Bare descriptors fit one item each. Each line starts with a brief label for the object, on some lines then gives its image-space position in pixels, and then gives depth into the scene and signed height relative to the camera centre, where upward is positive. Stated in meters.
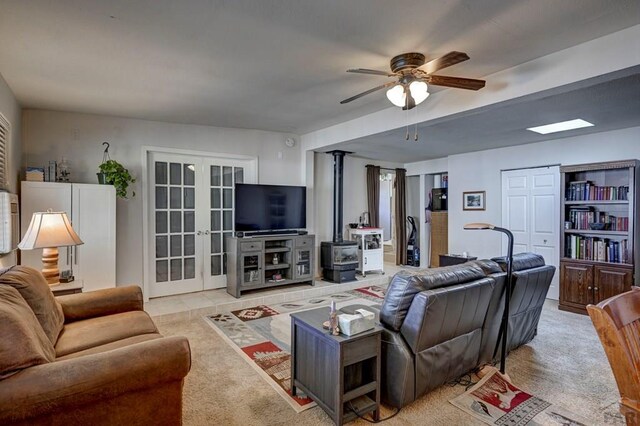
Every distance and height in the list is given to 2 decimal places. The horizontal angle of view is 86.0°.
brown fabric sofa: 1.37 -0.72
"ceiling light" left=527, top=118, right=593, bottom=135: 4.24 +1.09
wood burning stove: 5.73 -0.66
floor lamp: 2.62 -0.67
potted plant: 4.07 +0.44
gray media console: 4.80 -0.75
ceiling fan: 2.52 +0.99
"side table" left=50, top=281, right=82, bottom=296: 2.95 -0.66
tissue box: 2.03 -0.67
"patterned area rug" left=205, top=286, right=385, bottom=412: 2.65 -1.29
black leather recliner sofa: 2.16 -0.78
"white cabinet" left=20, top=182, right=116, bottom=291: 3.66 -0.11
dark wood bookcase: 4.19 -0.29
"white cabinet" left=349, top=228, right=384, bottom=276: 6.30 -0.70
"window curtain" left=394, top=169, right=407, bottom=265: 7.77 -0.14
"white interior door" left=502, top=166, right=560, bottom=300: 5.25 +0.01
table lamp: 2.79 -0.21
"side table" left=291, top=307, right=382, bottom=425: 1.99 -0.98
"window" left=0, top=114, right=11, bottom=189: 2.98 +0.58
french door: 4.79 -0.10
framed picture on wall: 6.25 +0.20
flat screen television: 5.00 +0.07
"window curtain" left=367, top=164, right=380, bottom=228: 7.19 +0.36
